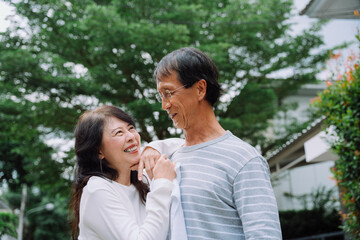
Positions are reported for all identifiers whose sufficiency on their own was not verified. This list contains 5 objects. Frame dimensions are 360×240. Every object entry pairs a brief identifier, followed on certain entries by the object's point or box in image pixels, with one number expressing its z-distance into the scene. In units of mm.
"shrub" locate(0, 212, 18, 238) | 10281
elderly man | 1562
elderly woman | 1849
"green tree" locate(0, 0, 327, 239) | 9750
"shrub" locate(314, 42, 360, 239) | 4410
